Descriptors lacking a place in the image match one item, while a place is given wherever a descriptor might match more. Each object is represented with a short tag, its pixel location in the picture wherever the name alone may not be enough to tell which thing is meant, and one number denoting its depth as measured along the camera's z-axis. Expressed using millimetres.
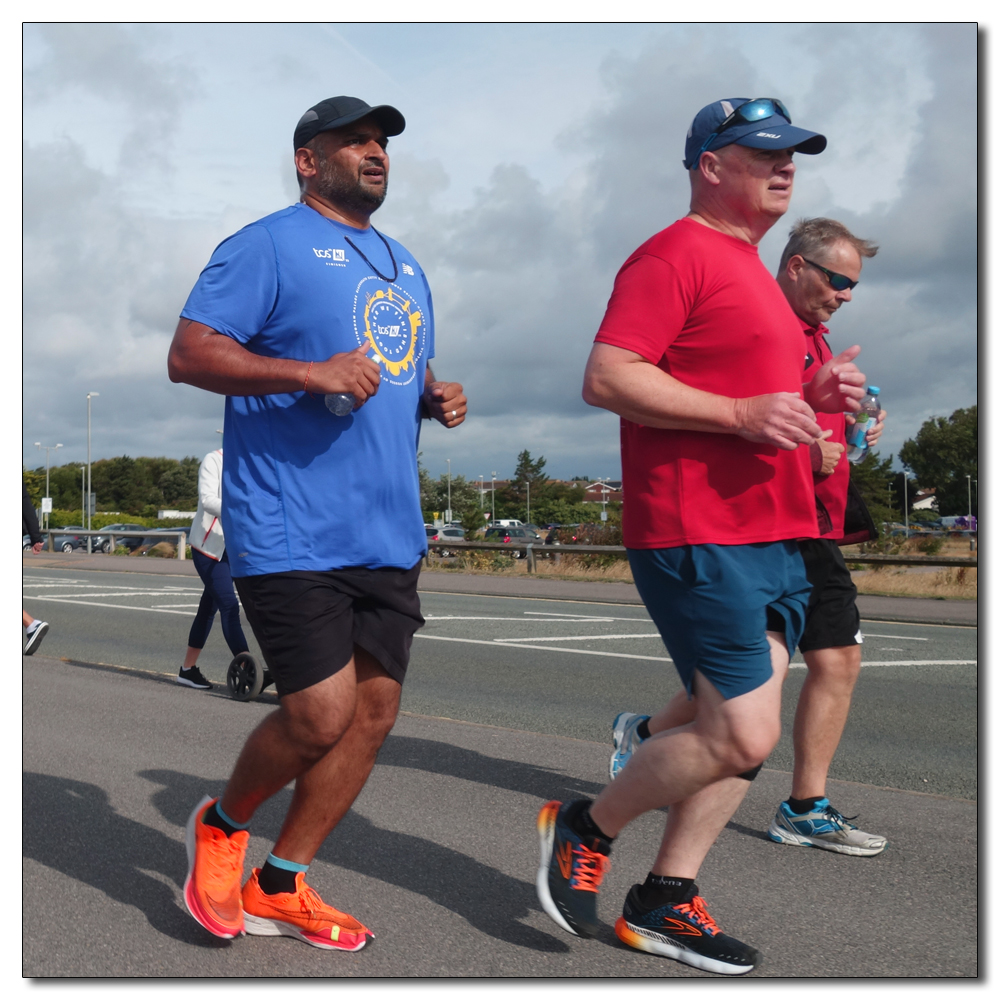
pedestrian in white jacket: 7648
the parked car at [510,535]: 61369
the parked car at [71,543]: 48059
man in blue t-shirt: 2947
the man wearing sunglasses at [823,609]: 4105
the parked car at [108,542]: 40225
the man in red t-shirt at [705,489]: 2834
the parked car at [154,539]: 36766
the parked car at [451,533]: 63569
